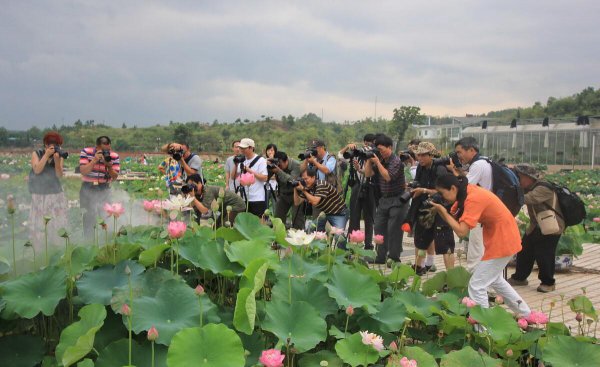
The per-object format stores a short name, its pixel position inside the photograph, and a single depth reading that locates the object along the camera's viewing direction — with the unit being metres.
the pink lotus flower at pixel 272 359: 1.78
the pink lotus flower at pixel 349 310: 2.28
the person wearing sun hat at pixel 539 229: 5.04
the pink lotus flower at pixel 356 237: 3.24
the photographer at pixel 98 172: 5.33
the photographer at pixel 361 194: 6.12
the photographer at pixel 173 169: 5.57
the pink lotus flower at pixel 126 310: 1.71
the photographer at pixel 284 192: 5.95
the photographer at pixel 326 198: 5.54
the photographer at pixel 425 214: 5.13
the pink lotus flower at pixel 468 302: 2.73
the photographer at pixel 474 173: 4.56
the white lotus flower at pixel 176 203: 2.70
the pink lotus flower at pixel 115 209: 2.64
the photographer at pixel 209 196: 4.85
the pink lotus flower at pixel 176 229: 2.27
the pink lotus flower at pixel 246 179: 3.73
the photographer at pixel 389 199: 5.48
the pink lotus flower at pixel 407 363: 2.03
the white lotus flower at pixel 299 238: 2.52
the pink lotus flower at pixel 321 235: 3.20
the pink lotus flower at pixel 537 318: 2.71
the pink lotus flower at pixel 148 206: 3.18
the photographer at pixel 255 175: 5.83
